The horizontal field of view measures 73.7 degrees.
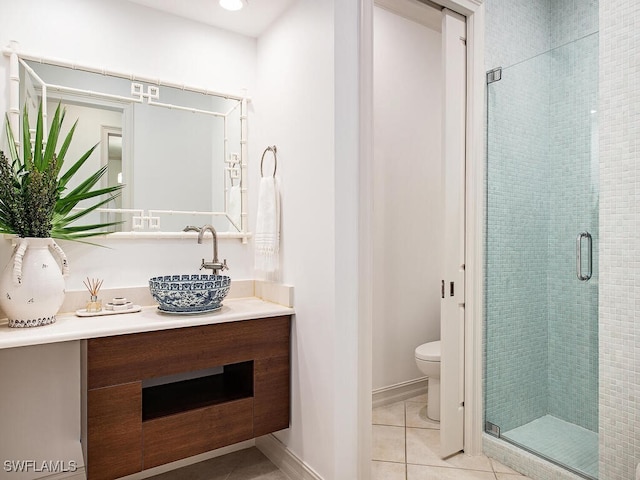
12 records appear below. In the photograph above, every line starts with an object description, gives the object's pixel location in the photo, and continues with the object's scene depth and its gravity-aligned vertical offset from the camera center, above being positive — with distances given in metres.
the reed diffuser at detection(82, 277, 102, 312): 1.87 -0.26
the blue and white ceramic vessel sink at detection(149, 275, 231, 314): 1.81 -0.25
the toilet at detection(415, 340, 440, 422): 2.54 -0.80
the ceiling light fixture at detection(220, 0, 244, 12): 2.04 +1.12
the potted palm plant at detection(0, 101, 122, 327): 1.58 +0.03
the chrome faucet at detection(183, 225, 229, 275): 2.07 -0.07
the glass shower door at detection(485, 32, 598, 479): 2.20 -0.11
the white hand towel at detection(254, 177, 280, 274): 2.14 +0.05
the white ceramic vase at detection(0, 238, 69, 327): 1.57 -0.19
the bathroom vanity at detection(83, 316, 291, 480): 1.60 -0.70
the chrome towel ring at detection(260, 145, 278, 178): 2.20 +0.41
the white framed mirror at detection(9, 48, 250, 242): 1.92 +0.49
